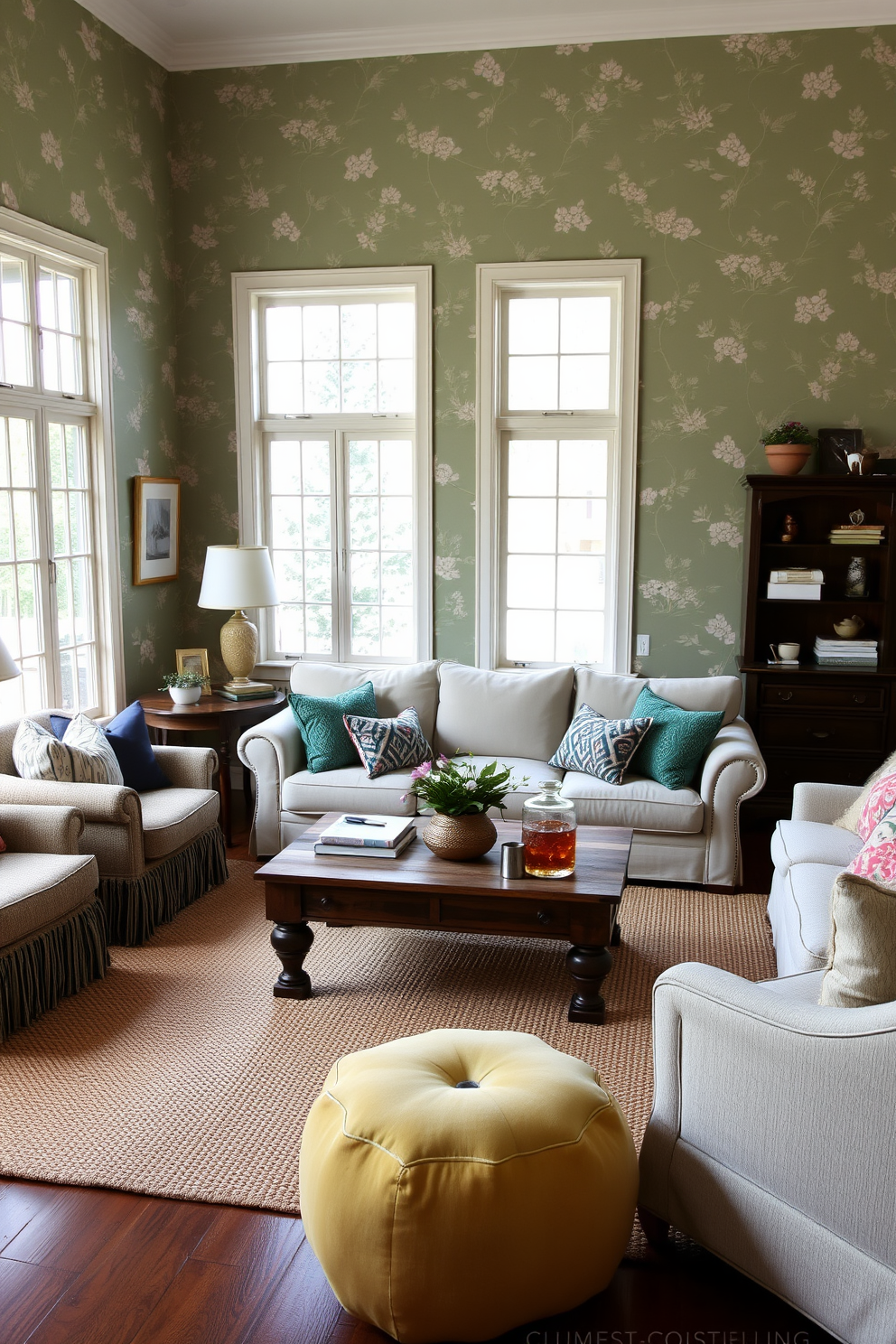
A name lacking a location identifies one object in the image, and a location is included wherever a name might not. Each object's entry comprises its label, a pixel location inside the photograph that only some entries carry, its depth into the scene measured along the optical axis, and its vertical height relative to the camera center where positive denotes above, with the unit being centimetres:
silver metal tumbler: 343 -102
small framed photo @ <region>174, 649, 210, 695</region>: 545 -60
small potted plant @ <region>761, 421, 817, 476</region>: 499 +45
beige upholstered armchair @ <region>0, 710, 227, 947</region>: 388 -113
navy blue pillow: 437 -85
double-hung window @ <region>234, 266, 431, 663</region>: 565 +46
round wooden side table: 492 -81
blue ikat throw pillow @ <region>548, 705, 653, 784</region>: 460 -88
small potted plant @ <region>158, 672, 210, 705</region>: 510 -69
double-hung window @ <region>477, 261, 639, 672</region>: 543 +40
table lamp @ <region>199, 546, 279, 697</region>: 531 -25
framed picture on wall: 538 +7
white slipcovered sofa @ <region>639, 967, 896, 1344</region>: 183 -110
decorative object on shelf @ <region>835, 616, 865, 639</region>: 516 -40
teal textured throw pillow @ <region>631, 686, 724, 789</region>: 454 -86
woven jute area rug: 267 -150
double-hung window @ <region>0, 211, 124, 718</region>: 447 +29
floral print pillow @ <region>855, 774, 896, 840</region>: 332 -82
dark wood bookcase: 499 -58
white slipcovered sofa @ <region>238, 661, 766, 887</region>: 448 -95
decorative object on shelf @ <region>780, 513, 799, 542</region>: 516 +7
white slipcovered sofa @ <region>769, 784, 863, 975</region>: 287 -100
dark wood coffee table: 331 -113
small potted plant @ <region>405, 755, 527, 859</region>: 353 -86
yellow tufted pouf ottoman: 192 -120
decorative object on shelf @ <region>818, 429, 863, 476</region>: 507 +46
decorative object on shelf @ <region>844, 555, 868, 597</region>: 510 -15
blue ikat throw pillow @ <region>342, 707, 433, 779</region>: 470 -89
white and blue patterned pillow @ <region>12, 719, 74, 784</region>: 395 -80
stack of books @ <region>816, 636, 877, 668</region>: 504 -51
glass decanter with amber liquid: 343 -93
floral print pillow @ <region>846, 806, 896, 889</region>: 270 -80
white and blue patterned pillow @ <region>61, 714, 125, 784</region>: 405 -81
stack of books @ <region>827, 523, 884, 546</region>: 498 +5
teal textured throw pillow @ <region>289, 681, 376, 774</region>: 474 -84
